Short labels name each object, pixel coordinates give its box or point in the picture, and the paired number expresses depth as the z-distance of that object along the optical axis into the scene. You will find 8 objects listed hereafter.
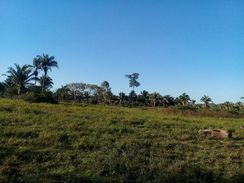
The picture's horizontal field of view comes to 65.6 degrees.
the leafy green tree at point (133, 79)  47.63
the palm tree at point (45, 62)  30.50
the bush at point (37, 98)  19.59
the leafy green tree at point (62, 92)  38.99
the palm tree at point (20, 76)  27.37
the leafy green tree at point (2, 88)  34.12
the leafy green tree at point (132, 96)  44.51
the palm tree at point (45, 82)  30.92
